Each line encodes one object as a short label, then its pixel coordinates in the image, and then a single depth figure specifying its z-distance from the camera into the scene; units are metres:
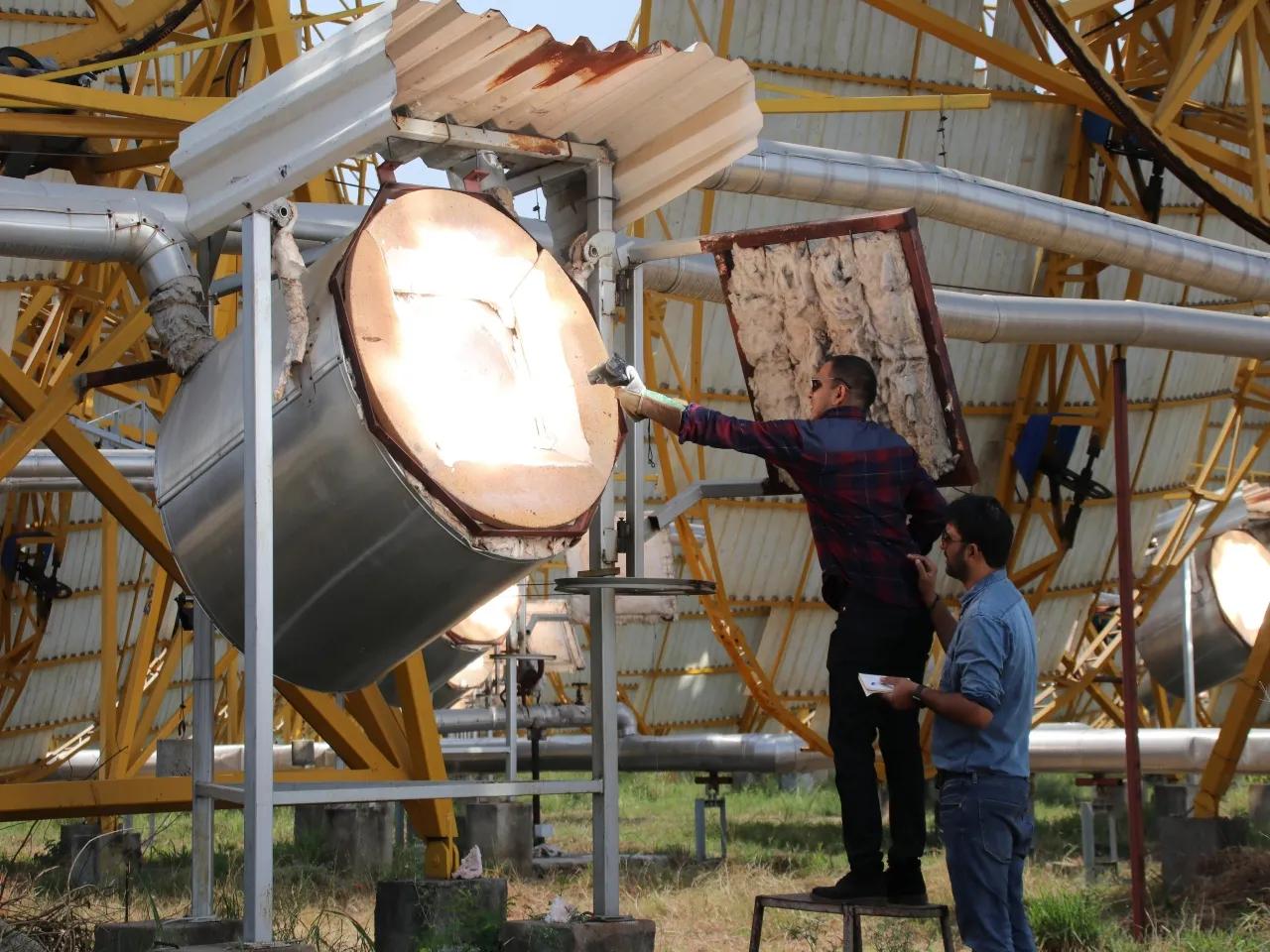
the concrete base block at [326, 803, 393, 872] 13.00
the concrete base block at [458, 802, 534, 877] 12.72
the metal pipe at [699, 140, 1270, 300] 8.12
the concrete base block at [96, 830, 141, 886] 11.58
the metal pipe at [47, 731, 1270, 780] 14.58
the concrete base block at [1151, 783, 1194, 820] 15.27
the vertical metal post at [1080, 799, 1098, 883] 11.88
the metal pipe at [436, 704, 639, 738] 15.91
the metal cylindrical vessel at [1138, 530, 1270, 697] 15.70
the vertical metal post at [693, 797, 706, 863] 13.03
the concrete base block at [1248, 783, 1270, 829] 13.75
